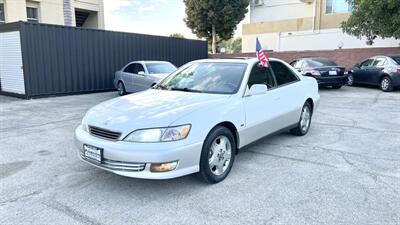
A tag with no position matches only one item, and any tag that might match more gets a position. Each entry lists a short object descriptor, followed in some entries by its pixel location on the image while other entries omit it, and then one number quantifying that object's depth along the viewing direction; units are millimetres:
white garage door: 11828
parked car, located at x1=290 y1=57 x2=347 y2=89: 13625
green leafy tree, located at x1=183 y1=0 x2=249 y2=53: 25625
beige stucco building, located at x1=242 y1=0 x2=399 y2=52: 23428
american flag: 4984
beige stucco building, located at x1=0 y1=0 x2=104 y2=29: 15941
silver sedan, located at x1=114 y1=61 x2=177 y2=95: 11805
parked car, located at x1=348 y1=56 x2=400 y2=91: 12773
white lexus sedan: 3428
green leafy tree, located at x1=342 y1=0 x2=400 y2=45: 13559
